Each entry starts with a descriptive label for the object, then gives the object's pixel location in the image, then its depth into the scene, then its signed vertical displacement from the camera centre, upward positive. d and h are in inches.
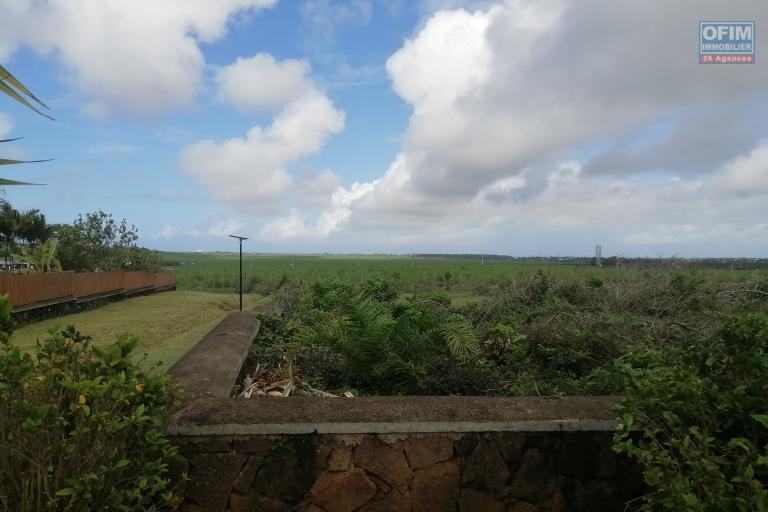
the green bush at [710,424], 73.0 -23.9
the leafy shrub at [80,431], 79.1 -25.3
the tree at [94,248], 645.2 +13.6
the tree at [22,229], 567.1 +33.6
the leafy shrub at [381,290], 315.6 -16.7
